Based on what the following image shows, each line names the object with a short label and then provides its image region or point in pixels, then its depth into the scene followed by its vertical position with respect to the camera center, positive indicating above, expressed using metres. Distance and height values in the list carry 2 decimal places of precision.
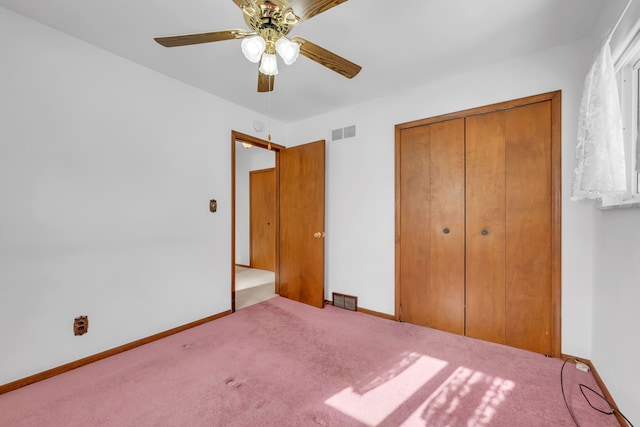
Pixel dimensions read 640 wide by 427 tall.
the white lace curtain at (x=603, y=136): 1.30 +0.41
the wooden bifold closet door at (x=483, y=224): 2.13 -0.10
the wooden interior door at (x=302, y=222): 3.27 -0.13
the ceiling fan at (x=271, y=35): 1.24 +0.98
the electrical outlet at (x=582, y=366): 1.89 -1.15
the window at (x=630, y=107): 1.43 +0.63
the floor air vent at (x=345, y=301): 3.15 -1.13
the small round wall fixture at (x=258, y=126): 3.40 +1.17
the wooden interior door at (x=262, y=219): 5.28 -0.13
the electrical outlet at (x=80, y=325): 1.99 -0.89
